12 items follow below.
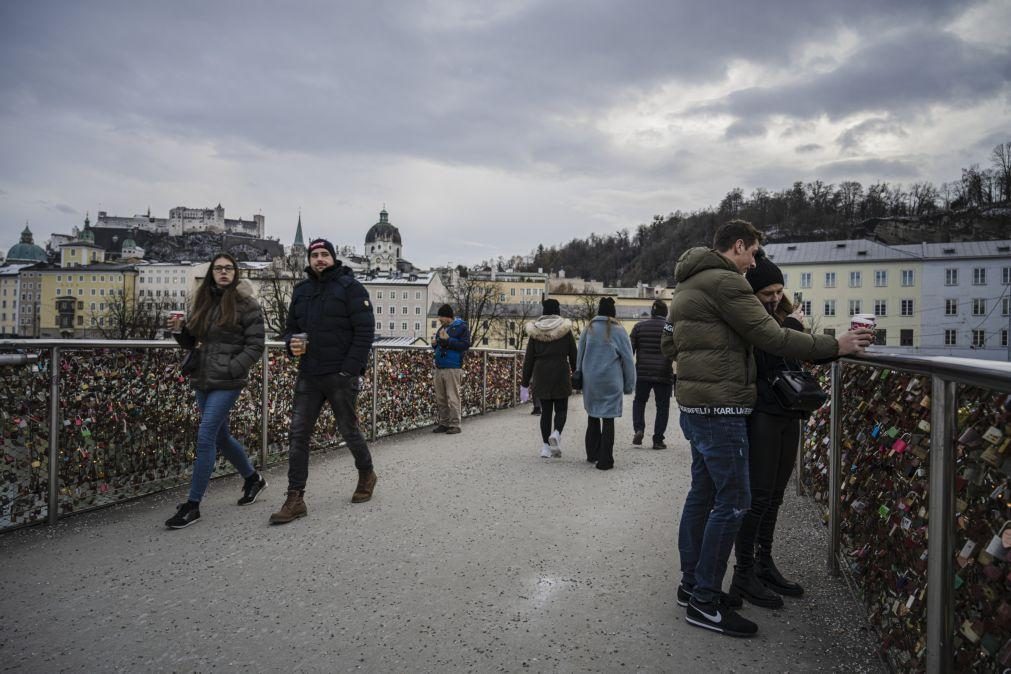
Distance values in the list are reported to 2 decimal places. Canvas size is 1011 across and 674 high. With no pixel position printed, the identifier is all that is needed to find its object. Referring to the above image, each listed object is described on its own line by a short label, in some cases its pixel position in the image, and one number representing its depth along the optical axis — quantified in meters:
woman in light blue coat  7.35
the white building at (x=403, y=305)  115.44
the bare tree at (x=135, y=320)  74.50
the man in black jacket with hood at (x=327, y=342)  5.21
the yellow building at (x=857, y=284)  74.25
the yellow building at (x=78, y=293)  127.62
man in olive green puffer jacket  3.15
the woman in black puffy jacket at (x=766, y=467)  3.54
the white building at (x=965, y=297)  70.25
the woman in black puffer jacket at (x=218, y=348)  4.94
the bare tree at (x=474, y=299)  68.19
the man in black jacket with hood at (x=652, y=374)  8.94
